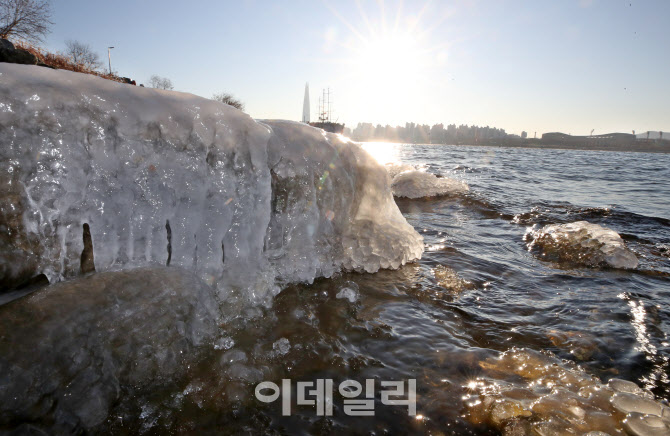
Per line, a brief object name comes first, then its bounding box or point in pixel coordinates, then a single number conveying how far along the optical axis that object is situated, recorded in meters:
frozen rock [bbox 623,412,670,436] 1.67
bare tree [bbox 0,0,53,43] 20.56
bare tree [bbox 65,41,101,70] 36.72
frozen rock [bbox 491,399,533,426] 1.79
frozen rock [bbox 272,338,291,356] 2.25
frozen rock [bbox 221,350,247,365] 2.12
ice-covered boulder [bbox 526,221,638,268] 4.29
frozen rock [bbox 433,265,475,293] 3.49
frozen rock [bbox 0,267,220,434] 1.60
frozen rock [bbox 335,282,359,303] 3.13
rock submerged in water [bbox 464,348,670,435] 1.72
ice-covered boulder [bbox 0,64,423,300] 2.10
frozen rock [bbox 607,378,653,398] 2.00
